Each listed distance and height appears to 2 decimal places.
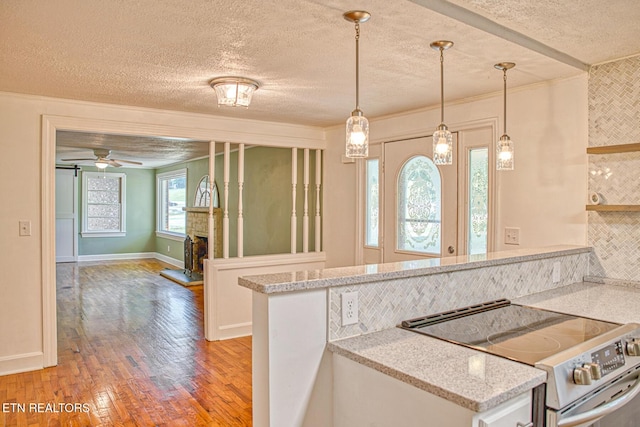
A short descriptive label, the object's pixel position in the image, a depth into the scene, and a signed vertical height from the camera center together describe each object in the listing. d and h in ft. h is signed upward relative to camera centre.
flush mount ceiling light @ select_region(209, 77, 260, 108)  9.55 +2.66
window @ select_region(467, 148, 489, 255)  10.88 +0.24
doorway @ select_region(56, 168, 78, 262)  30.71 -0.32
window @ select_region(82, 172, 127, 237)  32.17 +0.47
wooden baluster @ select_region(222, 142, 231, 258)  14.17 +0.73
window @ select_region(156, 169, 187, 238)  29.99 +0.59
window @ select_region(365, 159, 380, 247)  14.21 +0.18
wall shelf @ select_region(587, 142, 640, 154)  8.20 +1.17
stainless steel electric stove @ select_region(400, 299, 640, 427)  4.25 -1.55
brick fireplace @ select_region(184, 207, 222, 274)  24.54 -1.65
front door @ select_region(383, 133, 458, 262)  11.66 +0.20
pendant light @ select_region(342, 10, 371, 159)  6.00 +1.09
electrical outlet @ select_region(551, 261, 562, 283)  8.27 -1.19
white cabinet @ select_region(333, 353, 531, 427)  3.72 -1.84
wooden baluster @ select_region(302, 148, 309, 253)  15.88 +0.12
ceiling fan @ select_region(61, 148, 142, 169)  21.17 +2.60
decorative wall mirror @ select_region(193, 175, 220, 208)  25.35 +0.99
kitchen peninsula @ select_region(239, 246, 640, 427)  3.90 -1.53
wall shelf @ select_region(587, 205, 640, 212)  8.12 +0.02
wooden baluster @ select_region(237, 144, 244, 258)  14.53 +0.60
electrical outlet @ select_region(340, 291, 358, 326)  5.21 -1.17
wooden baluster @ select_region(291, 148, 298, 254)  15.67 +0.36
